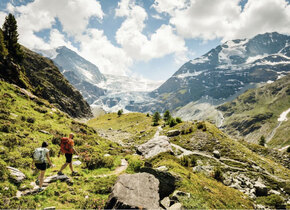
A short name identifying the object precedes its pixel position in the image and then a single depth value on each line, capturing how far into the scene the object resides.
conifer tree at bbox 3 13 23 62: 56.62
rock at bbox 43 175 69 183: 12.53
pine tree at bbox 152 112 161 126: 78.50
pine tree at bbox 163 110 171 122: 83.83
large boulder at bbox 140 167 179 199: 13.86
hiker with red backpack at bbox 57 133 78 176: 14.55
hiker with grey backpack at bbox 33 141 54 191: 11.86
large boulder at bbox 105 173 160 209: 9.72
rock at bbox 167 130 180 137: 44.00
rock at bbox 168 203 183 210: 11.35
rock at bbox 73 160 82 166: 17.64
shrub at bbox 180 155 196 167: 20.72
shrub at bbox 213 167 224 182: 21.20
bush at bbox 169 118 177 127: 56.84
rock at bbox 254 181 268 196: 21.47
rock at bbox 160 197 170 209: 11.93
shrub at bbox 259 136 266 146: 78.06
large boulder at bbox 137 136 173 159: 27.29
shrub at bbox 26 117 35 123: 22.51
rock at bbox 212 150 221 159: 31.23
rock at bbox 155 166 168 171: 16.01
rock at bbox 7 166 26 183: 11.23
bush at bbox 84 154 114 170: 17.98
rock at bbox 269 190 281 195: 22.12
